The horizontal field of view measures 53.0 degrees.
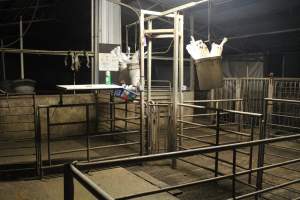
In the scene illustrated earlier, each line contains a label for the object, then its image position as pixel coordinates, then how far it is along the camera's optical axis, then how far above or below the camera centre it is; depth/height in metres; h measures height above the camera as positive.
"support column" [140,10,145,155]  4.56 -0.15
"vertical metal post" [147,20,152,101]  4.90 +0.10
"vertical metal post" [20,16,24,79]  5.93 +0.08
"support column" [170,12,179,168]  4.46 -0.19
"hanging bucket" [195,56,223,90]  3.96 +0.04
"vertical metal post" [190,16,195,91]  8.23 +0.09
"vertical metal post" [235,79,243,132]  8.10 -0.38
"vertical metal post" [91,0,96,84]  6.54 +0.85
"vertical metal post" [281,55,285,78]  10.20 +0.28
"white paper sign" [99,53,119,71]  6.44 +0.26
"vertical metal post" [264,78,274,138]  7.41 -0.31
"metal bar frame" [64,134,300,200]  1.47 -0.50
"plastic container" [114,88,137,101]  5.30 -0.37
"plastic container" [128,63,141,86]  5.31 +0.02
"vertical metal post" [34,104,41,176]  4.11 -0.91
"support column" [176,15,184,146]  4.61 +0.20
